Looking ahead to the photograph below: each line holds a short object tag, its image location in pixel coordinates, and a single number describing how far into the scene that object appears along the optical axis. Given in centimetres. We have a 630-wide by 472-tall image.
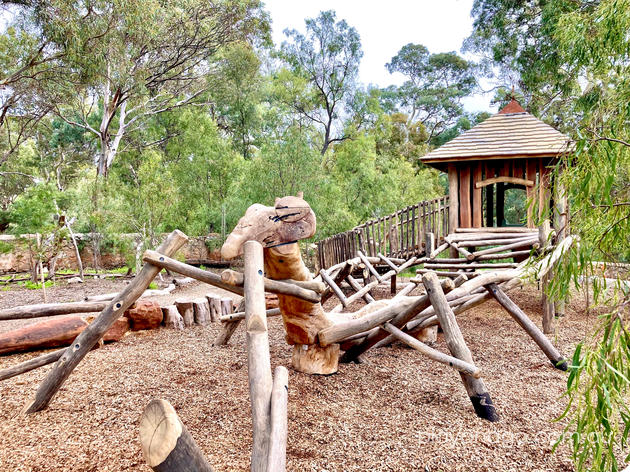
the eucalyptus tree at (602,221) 144
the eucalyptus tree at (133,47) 1120
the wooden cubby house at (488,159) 803
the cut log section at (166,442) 127
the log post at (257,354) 193
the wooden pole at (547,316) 575
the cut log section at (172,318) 625
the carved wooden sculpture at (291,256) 301
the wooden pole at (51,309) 369
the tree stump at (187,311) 647
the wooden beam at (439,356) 313
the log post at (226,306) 689
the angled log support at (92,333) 311
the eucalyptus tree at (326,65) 2102
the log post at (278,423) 181
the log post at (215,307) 680
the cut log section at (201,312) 655
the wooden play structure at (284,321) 181
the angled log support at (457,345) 320
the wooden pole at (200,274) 301
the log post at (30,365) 337
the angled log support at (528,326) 426
